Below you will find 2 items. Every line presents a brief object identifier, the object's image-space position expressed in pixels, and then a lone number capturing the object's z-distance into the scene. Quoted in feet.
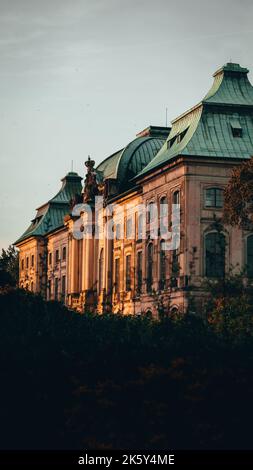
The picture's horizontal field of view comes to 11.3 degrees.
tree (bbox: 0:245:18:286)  527.76
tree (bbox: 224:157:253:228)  228.02
